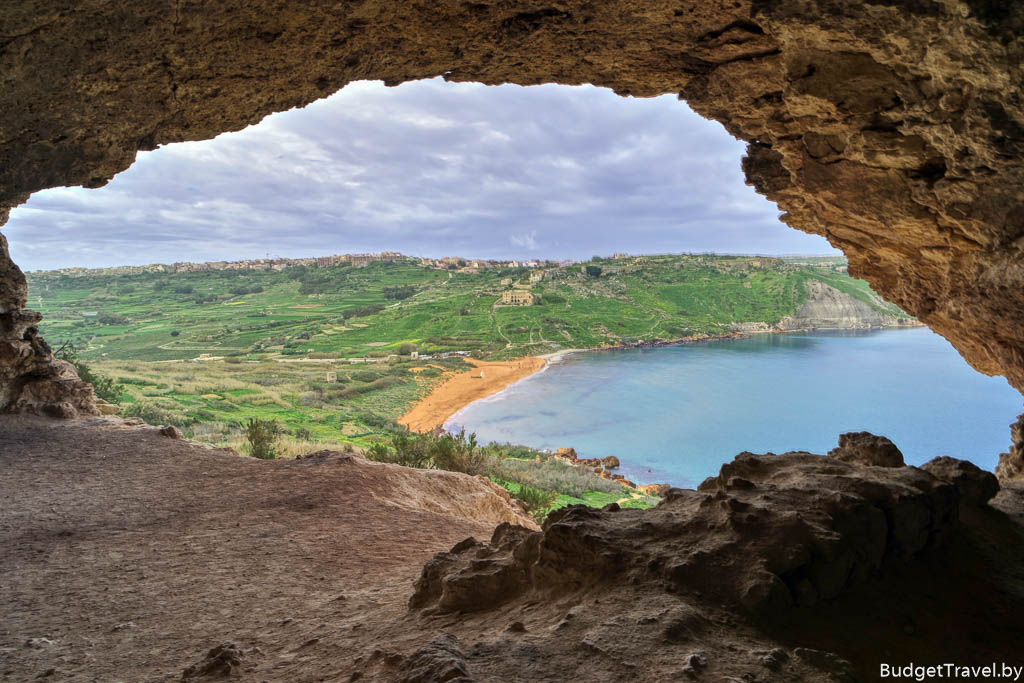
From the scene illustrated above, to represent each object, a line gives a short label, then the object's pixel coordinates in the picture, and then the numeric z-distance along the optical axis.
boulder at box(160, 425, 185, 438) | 9.28
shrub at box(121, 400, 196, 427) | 17.06
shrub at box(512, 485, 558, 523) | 11.20
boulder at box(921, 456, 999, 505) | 3.99
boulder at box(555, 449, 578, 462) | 22.28
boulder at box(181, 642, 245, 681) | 3.14
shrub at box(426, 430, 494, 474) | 12.81
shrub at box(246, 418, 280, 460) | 11.96
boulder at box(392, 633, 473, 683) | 2.49
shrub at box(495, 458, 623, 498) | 14.70
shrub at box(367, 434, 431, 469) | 12.57
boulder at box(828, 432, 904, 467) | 4.61
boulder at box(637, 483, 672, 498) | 17.11
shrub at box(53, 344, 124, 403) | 16.36
